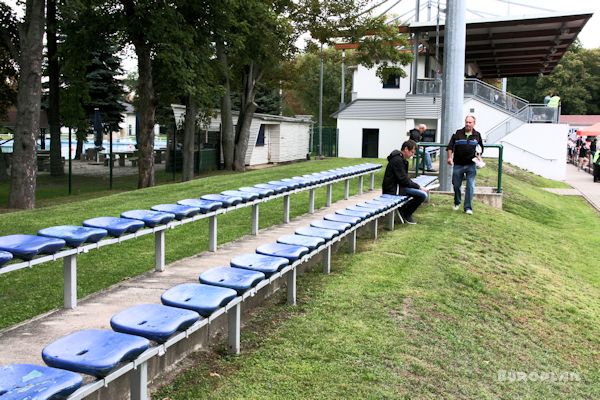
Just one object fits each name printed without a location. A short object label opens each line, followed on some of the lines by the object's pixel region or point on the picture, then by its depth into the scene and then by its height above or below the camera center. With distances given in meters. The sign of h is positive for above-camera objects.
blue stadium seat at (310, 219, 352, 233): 6.86 -0.80
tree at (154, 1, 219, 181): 18.97 +2.93
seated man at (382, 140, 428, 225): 10.20 -0.45
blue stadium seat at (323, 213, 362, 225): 7.40 -0.78
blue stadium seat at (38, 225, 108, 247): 4.87 -0.70
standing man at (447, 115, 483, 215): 10.98 +0.08
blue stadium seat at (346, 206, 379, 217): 8.19 -0.74
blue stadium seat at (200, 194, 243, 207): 7.49 -0.59
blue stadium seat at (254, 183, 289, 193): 8.98 -0.52
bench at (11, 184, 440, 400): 2.96 -0.99
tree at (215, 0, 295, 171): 21.56 +4.15
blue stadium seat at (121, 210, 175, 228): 5.90 -0.66
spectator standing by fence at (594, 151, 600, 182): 28.69 -0.33
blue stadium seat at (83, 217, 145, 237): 5.38 -0.68
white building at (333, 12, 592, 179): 31.80 +3.16
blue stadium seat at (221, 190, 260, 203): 8.02 -0.57
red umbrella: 38.61 +1.89
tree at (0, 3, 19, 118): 25.08 +3.91
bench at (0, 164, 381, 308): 4.55 -0.72
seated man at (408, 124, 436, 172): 15.57 +0.18
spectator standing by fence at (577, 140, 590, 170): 40.03 +0.29
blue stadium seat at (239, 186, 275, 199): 8.50 -0.54
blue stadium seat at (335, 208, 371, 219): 7.84 -0.76
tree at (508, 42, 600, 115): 78.12 +9.87
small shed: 33.26 +0.87
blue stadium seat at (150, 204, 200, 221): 6.47 -0.64
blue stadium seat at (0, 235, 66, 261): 4.39 -0.73
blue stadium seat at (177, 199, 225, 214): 7.03 -0.62
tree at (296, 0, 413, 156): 21.25 +4.30
